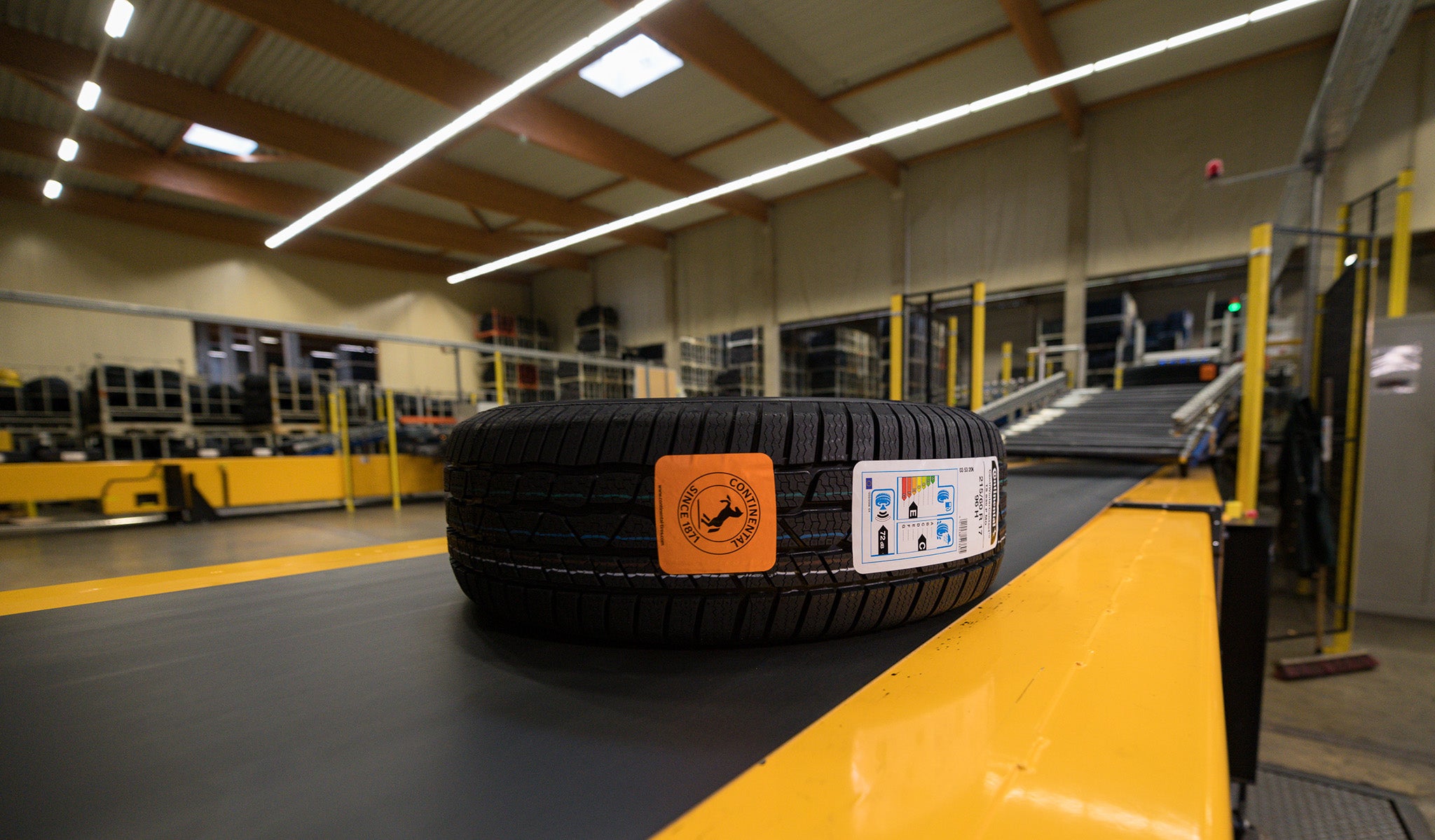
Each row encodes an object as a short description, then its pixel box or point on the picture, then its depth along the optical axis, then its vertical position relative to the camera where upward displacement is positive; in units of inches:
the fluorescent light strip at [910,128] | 165.9 +107.3
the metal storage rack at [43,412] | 249.8 -6.2
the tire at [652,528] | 21.5 -5.7
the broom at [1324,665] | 114.8 -61.6
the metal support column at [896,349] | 164.9 +11.7
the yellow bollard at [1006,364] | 272.3 +10.7
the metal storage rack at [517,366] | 473.1 +23.7
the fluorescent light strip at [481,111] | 163.3 +109.0
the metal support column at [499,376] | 193.8 +5.7
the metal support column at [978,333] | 160.1 +15.7
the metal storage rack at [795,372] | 378.6 +11.2
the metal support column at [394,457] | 197.0 -24.0
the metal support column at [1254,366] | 100.0 +2.6
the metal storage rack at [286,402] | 287.6 -3.9
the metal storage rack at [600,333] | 452.4 +49.8
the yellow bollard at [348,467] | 193.8 -26.7
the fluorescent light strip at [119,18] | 154.0 +111.5
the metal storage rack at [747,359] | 388.5 +21.8
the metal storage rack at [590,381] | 417.4 +7.6
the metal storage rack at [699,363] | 427.5 +21.0
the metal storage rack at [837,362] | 376.8 +18.5
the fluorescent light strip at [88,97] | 214.1 +122.5
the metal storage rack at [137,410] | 244.5 -5.9
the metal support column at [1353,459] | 119.2 -18.5
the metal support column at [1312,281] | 146.9 +30.0
